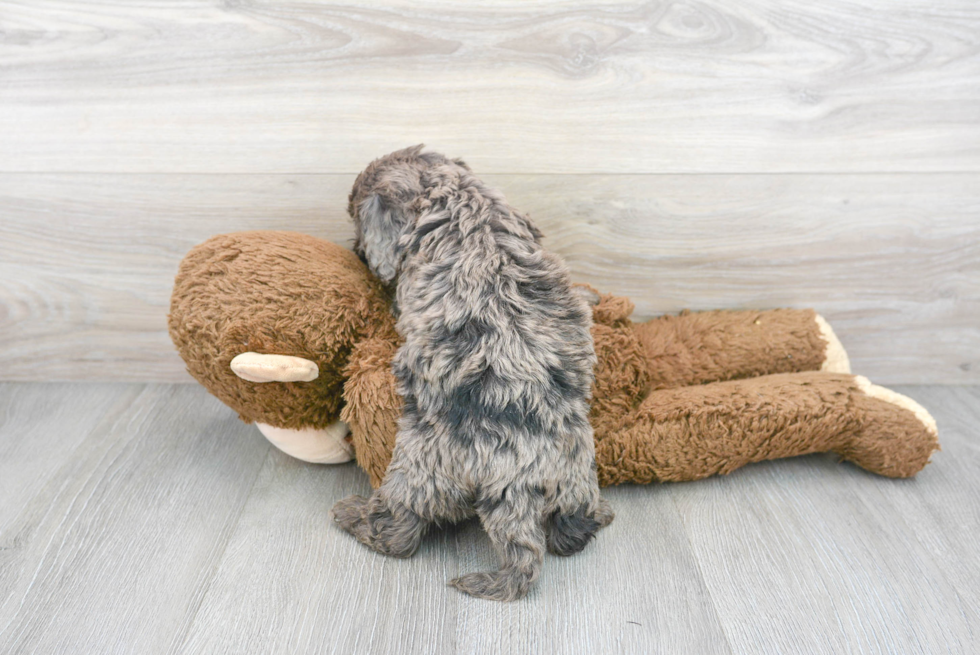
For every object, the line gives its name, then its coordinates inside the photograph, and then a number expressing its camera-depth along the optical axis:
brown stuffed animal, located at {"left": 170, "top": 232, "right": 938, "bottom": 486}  0.95
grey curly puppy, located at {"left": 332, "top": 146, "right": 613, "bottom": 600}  0.84
